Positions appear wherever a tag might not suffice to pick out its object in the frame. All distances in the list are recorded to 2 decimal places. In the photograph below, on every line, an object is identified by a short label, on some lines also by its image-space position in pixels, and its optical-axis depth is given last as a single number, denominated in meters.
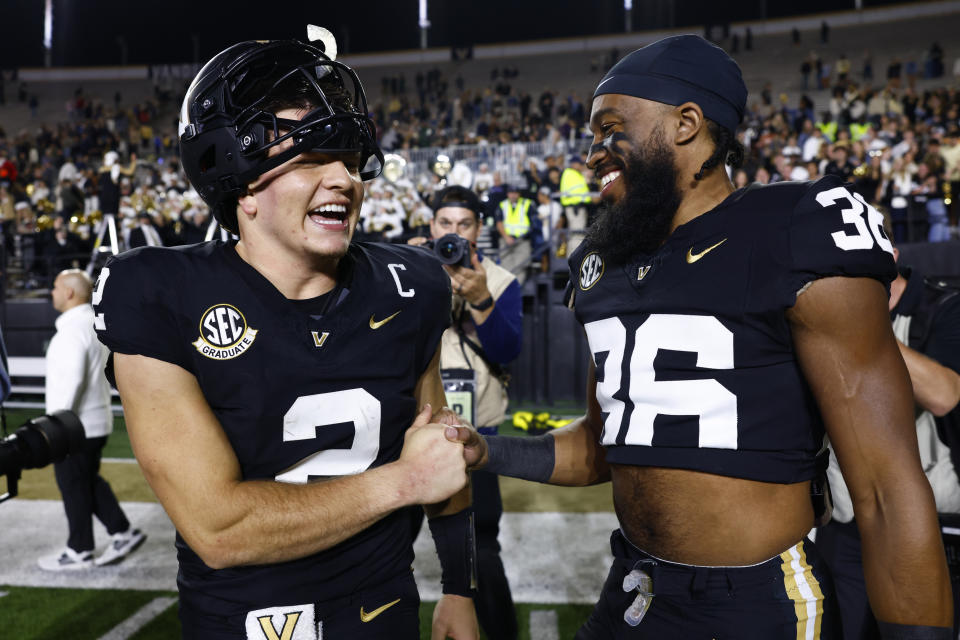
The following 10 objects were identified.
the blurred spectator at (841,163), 11.06
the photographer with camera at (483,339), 3.48
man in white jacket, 4.86
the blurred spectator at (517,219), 11.45
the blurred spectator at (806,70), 24.98
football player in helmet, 1.57
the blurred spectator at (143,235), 11.17
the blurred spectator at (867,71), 24.42
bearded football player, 1.49
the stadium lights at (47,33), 37.66
